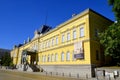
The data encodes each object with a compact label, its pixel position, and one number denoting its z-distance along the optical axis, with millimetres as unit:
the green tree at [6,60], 39879
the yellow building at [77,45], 14941
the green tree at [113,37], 12367
